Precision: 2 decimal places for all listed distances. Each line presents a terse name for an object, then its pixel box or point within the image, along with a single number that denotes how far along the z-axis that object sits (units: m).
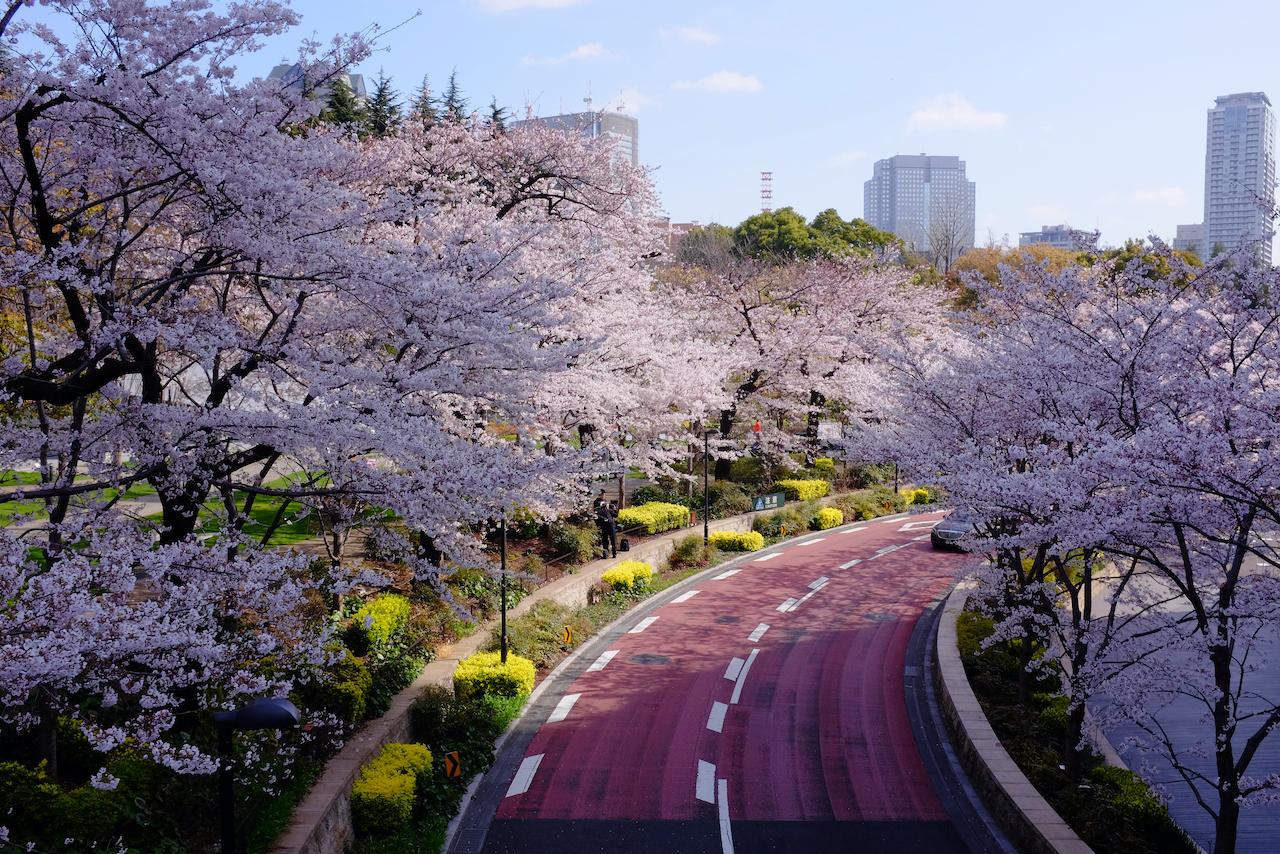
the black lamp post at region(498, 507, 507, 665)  15.30
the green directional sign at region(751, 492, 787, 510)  32.44
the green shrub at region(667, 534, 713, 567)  26.88
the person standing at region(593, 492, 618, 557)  24.27
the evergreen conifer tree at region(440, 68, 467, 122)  45.78
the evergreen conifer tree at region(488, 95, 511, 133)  45.37
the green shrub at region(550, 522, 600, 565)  23.45
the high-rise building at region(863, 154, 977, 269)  70.44
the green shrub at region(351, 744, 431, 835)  11.31
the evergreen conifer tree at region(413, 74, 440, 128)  27.98
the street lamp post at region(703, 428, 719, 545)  26.78
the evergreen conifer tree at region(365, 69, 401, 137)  40.09
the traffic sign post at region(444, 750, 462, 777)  12.89
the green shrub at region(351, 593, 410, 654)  15.24
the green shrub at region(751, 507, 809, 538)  30.52
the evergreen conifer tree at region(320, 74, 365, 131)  38.44
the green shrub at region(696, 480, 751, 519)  31.57
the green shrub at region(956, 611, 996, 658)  17.86
